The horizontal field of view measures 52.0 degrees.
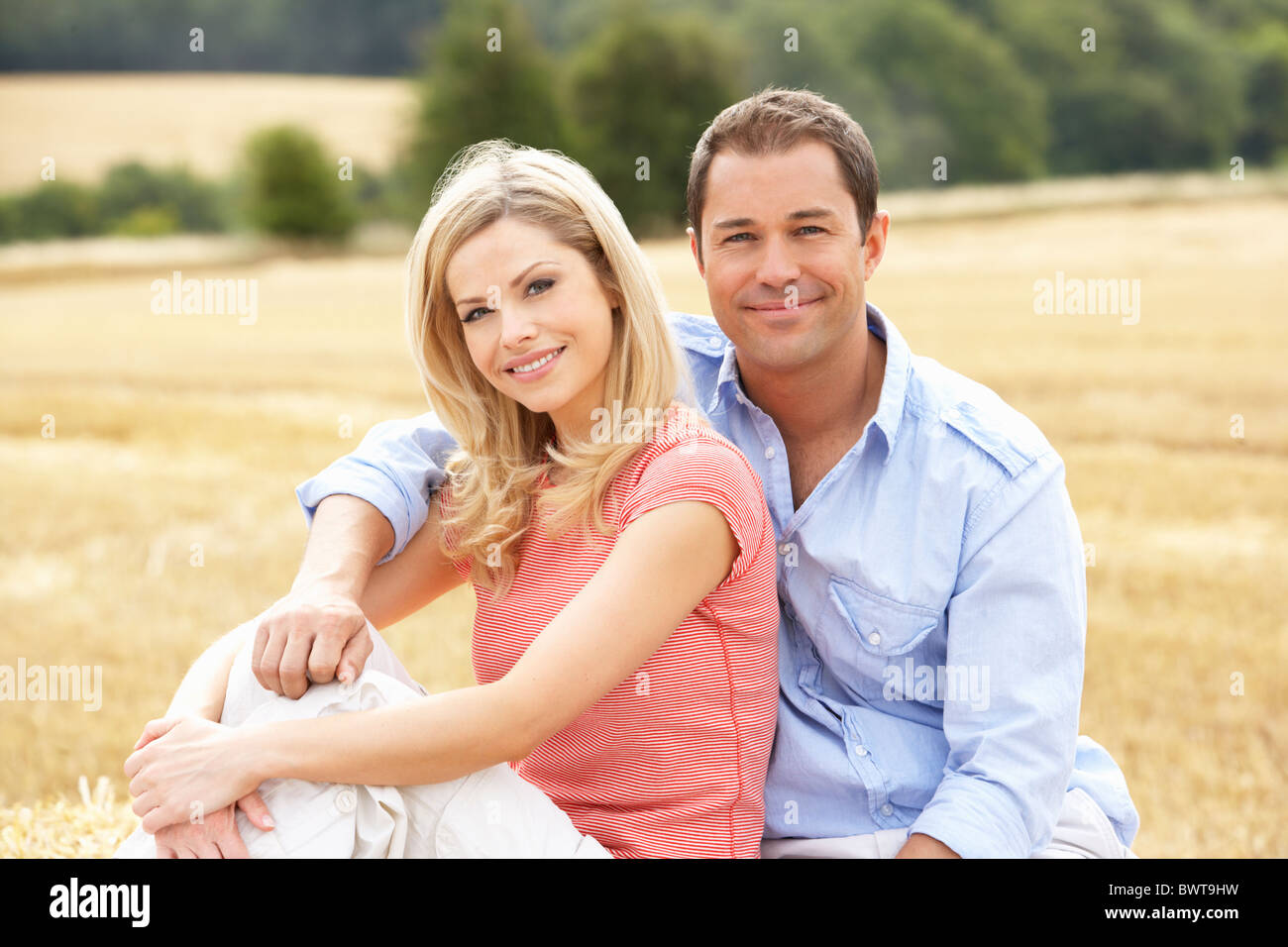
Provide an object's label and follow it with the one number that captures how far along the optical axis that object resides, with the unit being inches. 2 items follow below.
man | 100.1
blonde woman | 90.6
